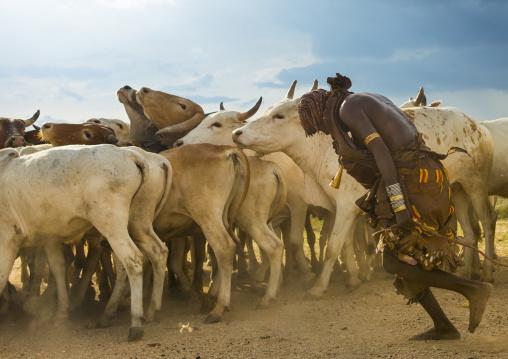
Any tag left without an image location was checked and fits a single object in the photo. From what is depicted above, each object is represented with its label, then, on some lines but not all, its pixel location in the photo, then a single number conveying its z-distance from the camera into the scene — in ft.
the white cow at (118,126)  36.04
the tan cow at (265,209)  25.04
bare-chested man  16.02
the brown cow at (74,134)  27.20
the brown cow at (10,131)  30.63
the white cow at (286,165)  29.43
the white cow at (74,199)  19.92
